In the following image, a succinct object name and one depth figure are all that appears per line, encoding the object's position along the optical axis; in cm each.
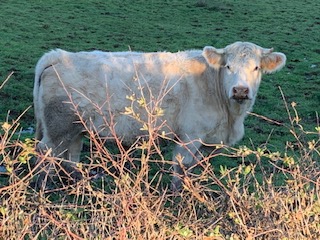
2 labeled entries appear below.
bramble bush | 370
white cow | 704
